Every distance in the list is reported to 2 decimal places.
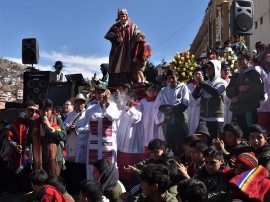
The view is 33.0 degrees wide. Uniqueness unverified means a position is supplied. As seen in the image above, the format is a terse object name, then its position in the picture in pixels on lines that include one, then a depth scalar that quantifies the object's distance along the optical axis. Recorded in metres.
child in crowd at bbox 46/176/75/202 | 5.21
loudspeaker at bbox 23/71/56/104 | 11.22
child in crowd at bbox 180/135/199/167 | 6.11
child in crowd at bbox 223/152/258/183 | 4.52
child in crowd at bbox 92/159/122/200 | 5.42
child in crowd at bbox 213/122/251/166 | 5.78
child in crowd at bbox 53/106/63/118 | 9.09
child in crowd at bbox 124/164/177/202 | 4.55
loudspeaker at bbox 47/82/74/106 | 10.63
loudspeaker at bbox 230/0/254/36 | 9.06
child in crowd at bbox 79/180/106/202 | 4.70
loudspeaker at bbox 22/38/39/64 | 12.59
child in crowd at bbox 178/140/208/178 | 5.53
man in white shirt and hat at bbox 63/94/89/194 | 8.14
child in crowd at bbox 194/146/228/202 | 4.88
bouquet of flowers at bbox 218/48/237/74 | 10.17
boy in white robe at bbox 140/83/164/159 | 8.19
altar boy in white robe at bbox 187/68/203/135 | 7.79
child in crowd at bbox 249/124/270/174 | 5.32
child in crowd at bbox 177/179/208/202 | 3.98
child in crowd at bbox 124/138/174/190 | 6.07
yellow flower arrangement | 9.91
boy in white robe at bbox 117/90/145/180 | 8.03
